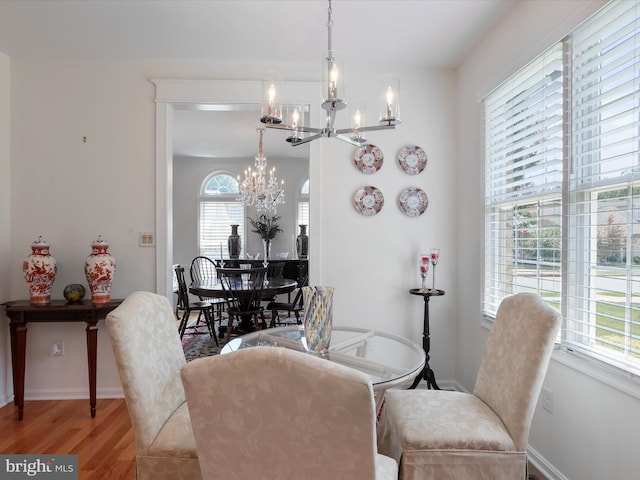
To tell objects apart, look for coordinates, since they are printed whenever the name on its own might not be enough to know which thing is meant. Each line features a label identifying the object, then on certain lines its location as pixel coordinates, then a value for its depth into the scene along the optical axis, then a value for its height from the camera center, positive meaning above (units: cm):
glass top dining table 159 -57
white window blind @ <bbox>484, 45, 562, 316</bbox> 195 +35
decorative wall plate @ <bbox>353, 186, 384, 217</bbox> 305 +33
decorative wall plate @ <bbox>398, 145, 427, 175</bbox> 307 +67
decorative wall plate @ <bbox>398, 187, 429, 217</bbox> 307 +33
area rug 406 -125
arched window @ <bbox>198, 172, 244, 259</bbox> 699 +39
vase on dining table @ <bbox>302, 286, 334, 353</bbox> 180 -36
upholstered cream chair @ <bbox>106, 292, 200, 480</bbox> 139 -64
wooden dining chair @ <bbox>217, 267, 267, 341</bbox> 397 -58
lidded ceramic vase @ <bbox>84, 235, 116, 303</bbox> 271 -24
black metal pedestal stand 280 -73
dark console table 263 -59
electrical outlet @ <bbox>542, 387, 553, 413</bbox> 195 -84
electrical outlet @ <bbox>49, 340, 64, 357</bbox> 292 -87
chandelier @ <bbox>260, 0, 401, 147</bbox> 157 +61
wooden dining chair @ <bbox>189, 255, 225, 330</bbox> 552 -57
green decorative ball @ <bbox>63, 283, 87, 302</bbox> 277 -41
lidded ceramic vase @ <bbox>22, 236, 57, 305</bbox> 267 -25
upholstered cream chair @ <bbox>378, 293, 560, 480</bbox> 142 -75
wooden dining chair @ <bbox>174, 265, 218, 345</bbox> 437 -80
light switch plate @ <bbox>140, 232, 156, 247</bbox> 298 +0
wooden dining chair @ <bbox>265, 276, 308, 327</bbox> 454 -83
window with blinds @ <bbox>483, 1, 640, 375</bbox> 150 +29
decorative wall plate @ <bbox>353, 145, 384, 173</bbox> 304 +67
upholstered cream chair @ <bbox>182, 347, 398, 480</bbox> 87 -43
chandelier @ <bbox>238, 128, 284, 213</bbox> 527 +77
